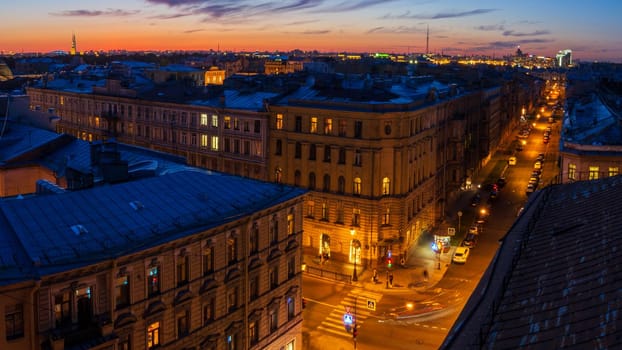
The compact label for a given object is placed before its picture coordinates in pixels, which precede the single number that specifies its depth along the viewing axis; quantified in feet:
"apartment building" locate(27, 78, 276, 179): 229.47
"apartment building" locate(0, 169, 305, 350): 82.02
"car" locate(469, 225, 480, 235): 221.21
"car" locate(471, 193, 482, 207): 274.57
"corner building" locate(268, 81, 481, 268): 195.62
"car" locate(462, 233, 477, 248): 211.61
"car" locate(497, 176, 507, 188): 305.43
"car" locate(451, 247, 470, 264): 194.90
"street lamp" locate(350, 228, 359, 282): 197.06
